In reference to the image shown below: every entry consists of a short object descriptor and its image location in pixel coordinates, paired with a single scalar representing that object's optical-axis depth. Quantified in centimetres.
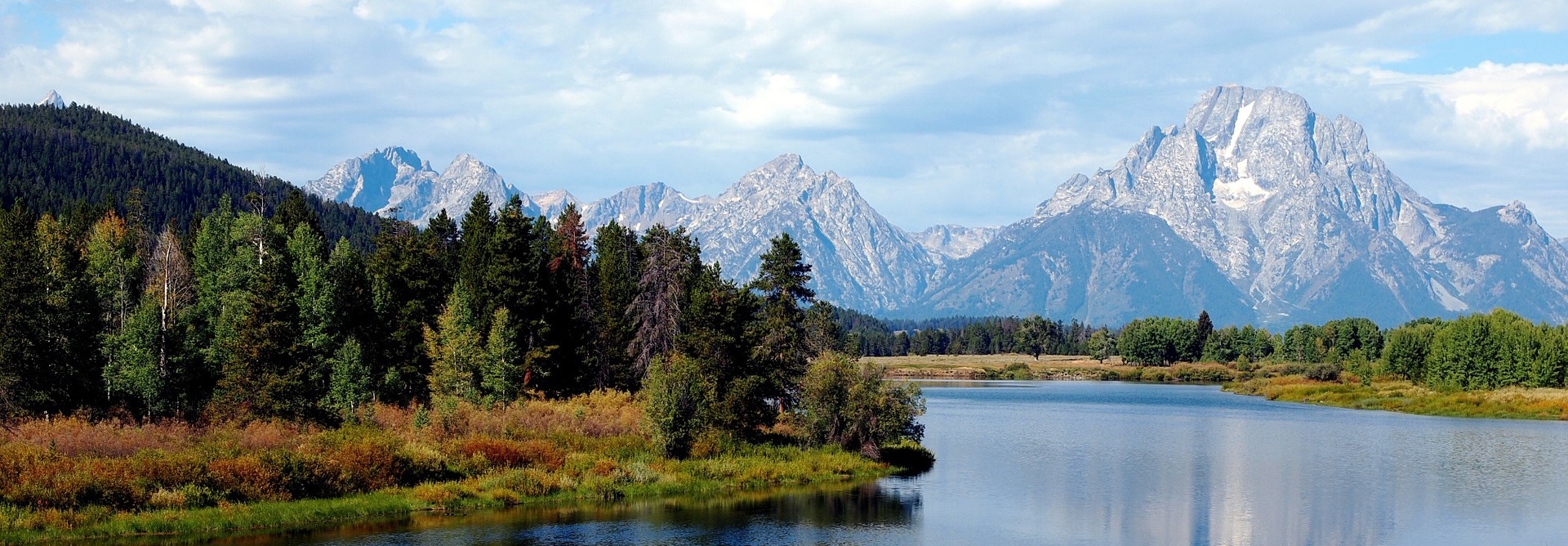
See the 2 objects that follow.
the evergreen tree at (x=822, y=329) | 9800
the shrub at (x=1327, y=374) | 19650
